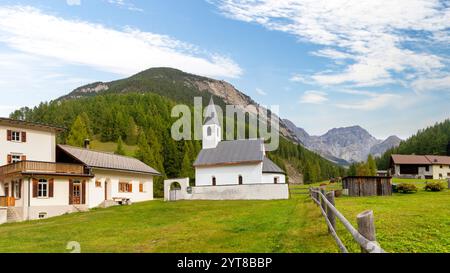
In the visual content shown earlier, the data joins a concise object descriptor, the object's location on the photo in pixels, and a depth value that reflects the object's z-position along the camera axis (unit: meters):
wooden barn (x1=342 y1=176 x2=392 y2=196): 38.06
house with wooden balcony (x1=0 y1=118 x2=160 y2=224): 34.53
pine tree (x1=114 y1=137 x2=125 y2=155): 90.06
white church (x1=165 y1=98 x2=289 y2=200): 45.47
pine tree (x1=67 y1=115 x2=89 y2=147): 84.94
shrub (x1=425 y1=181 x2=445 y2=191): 39.84
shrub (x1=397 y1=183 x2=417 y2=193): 39.44
